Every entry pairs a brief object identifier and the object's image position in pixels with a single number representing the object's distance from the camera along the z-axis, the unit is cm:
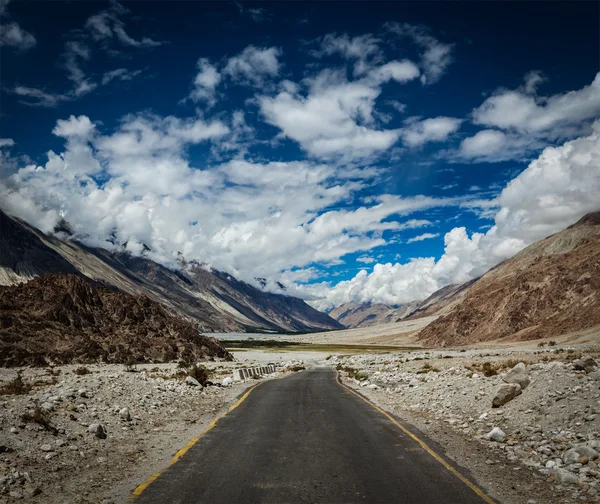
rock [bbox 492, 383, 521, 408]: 1532
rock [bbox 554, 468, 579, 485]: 857
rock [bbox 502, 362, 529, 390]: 1600
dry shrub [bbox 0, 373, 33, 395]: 1557
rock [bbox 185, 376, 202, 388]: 2405
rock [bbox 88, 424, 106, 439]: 1169
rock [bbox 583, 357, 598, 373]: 1609
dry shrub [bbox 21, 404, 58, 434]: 1102
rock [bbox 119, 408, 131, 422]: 1399
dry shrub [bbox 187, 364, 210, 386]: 2581
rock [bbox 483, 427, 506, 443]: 1193
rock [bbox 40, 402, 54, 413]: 1246
